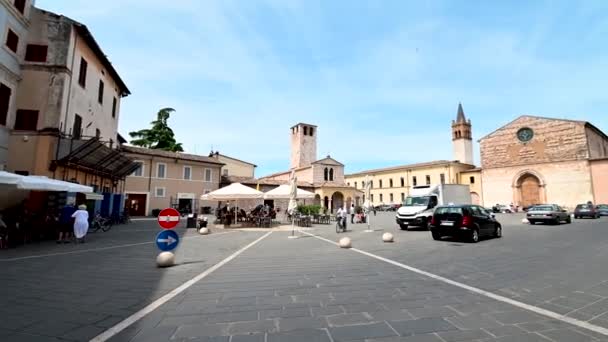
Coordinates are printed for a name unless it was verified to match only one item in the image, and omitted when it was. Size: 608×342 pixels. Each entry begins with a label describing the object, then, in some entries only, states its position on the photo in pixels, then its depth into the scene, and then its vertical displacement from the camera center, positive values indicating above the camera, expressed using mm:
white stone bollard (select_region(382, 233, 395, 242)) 11650 -1082
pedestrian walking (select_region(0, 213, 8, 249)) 9729 -941
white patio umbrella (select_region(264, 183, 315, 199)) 19081 +957
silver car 20281 -166
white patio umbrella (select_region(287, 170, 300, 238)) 14586 +684
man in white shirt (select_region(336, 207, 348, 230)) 16797 -370
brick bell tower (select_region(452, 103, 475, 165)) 62750 +15114
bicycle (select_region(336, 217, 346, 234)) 16812 -823
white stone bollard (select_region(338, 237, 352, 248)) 10273 -1146
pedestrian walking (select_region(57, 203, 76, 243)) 11286 -629
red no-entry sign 6969 -246
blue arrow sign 7309 -796
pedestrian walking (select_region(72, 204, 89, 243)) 11009 -574
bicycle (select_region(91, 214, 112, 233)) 15250 -886
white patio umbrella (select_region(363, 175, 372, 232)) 17359 +871
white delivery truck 17078 +610
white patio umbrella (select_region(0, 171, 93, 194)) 9102 +754
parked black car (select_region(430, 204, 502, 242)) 11406 -461
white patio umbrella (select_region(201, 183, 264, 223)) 18172 +871
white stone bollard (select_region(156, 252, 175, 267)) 7004 -1221
